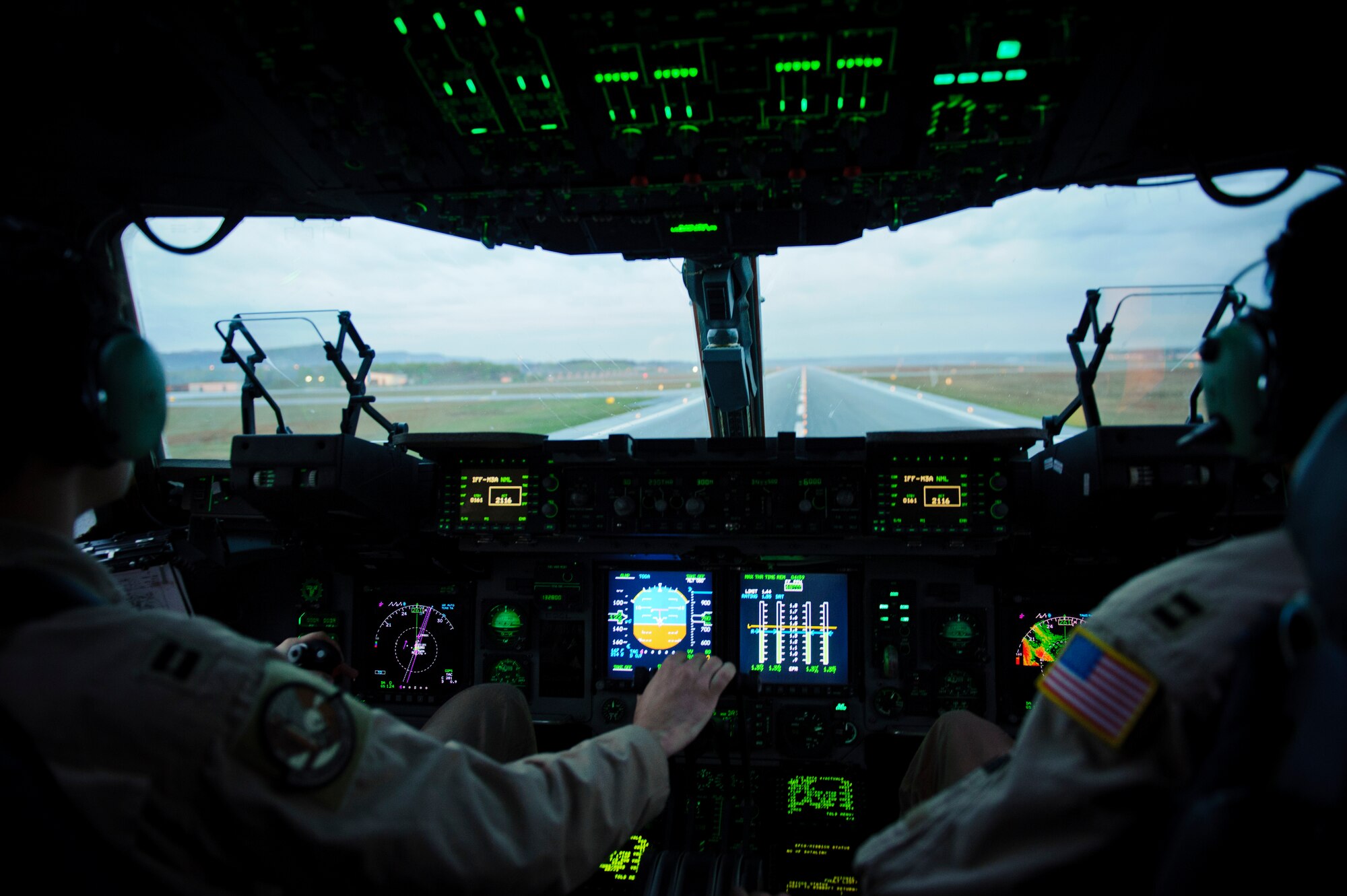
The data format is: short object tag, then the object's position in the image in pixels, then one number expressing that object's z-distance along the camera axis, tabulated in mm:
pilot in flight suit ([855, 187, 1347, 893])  737
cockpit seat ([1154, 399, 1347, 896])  599
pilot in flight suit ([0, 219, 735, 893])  763
